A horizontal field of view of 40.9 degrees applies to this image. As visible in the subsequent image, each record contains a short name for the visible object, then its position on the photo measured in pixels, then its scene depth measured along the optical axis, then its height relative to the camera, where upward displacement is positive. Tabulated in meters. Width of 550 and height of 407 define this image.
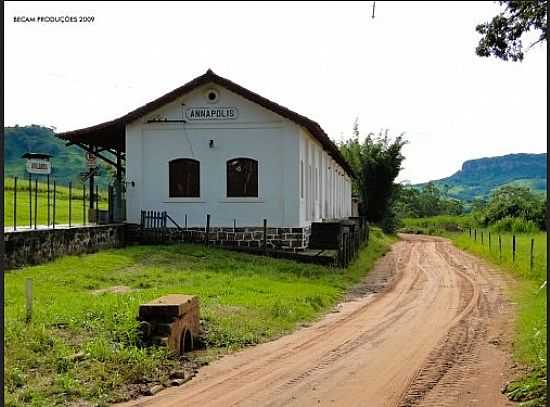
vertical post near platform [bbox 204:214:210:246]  22.53 -0.59
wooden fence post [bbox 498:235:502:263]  26.41 -1.69
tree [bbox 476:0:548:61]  10.73 +2.69
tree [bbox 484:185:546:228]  48.62 +0.16
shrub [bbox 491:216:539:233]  44.09 -1.06
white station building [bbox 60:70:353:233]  22.50 +1.68
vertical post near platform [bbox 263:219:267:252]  22.08 -0.86
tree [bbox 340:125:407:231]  52.19 +2.69
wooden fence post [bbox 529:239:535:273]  21.30 -1.64
